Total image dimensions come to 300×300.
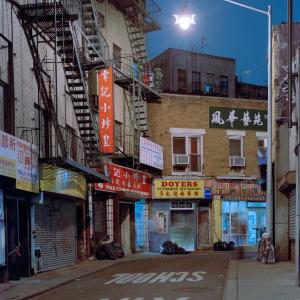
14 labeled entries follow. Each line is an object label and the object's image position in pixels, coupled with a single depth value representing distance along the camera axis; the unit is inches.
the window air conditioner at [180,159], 1257.4
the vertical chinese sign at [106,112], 933.2
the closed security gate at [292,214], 799.3
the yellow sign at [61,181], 691.4
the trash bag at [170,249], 1170.0
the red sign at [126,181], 1018.7
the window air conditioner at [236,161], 1293.1
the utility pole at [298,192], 503.5
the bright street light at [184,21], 681.6
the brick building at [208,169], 1253.1
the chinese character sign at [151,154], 1128.3
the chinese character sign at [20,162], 560.4
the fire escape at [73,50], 700.0
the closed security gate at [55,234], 738.2
